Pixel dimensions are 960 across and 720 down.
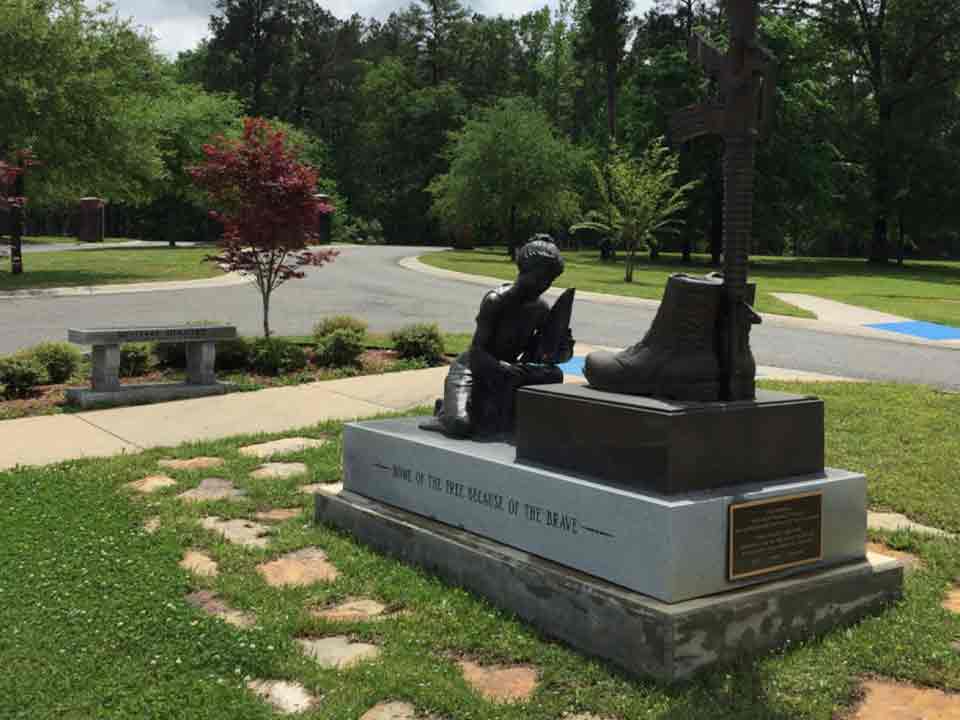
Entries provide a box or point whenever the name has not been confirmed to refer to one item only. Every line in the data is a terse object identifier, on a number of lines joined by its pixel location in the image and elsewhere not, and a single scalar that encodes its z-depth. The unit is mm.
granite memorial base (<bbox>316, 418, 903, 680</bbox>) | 3891
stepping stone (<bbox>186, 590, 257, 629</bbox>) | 4383
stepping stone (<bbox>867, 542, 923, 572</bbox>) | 5145
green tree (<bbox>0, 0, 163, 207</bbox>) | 24203
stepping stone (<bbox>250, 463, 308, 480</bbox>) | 7059
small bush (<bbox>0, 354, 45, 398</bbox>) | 10516
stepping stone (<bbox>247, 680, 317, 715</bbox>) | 3594
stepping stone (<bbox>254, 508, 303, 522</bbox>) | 6078
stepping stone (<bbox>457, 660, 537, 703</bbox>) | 3678
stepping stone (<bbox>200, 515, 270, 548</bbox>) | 5598
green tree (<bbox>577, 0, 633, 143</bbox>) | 48781
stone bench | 10383
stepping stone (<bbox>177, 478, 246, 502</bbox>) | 6517
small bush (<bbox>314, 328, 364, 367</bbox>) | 12492
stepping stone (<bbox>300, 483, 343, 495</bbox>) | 6047
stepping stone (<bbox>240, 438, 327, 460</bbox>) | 7902
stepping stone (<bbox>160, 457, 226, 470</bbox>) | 7414
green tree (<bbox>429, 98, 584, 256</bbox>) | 40156
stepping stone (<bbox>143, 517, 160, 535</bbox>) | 5712
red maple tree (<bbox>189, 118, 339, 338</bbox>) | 12961
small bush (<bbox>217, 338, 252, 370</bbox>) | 12258
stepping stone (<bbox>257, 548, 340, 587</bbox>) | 4965
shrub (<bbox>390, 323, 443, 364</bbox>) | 12984
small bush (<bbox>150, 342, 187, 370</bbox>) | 12281
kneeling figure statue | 5520
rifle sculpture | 4148
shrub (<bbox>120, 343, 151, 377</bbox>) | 11680
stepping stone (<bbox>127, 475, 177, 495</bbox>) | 6734
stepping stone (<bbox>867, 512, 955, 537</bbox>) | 5766
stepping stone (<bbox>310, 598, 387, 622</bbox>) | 4453
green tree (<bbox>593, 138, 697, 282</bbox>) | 29406
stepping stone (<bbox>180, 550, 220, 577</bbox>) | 5027
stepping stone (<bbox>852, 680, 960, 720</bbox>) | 3510
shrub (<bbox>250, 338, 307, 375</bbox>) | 12211
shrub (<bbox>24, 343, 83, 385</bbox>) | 11117
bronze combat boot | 4305
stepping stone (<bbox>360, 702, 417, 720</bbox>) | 3512
